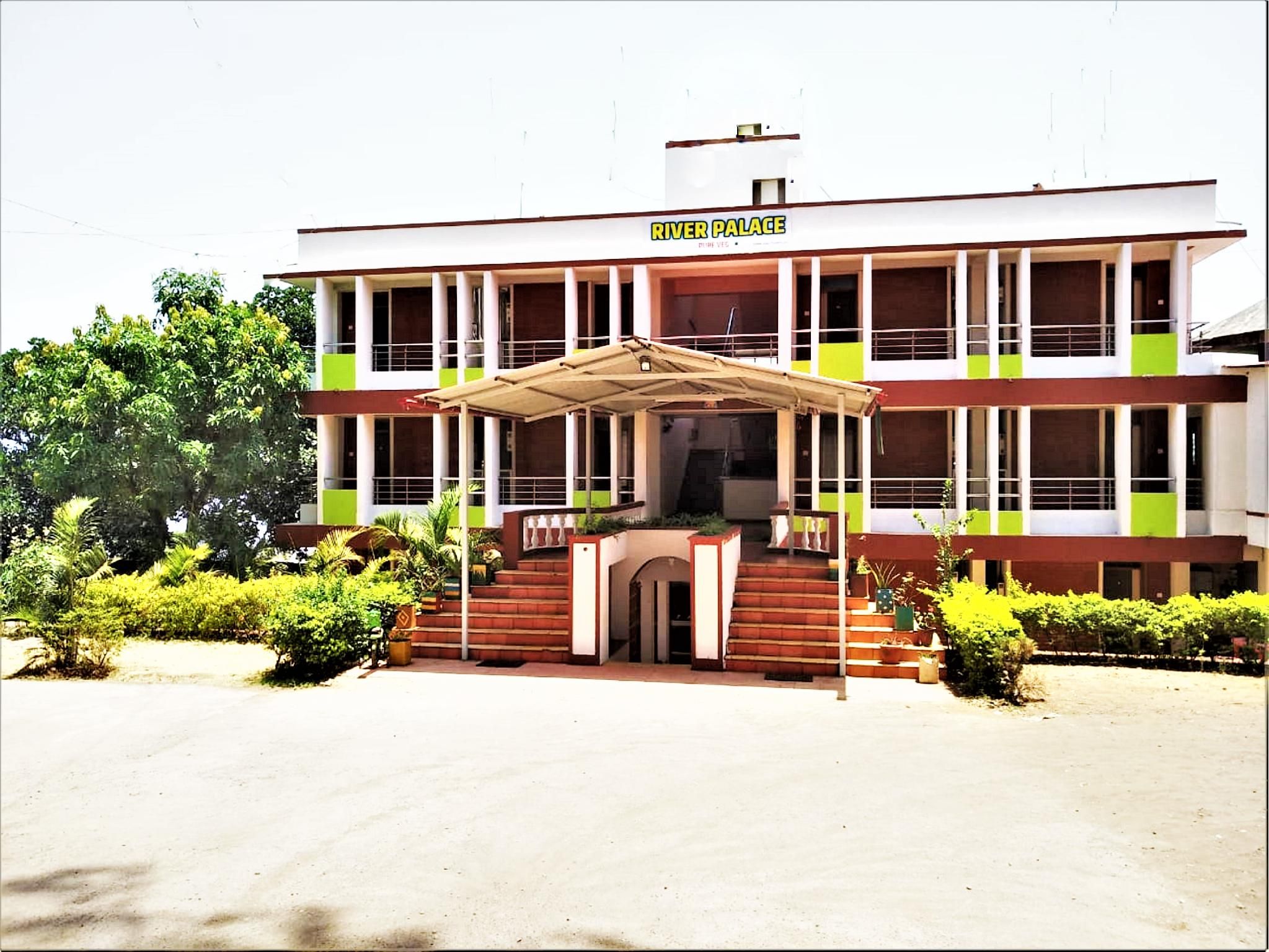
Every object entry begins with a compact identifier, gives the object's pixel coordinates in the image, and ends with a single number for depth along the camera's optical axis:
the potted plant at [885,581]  13.44
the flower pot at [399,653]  12.62
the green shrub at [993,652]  10.94
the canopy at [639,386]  12.16
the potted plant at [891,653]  12.10
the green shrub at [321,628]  11.73
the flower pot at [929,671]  11.59
